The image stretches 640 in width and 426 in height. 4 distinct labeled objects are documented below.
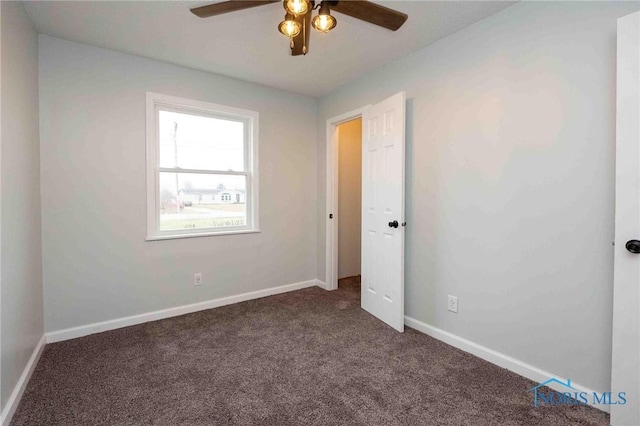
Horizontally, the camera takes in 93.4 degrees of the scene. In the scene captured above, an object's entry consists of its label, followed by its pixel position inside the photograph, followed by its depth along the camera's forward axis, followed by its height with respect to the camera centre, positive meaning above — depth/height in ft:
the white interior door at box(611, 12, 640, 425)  4.89 -0.42
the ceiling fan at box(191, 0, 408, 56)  4.88 +3.45
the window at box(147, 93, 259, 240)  9.67 +1.31
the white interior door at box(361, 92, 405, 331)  8.71 -0.14
